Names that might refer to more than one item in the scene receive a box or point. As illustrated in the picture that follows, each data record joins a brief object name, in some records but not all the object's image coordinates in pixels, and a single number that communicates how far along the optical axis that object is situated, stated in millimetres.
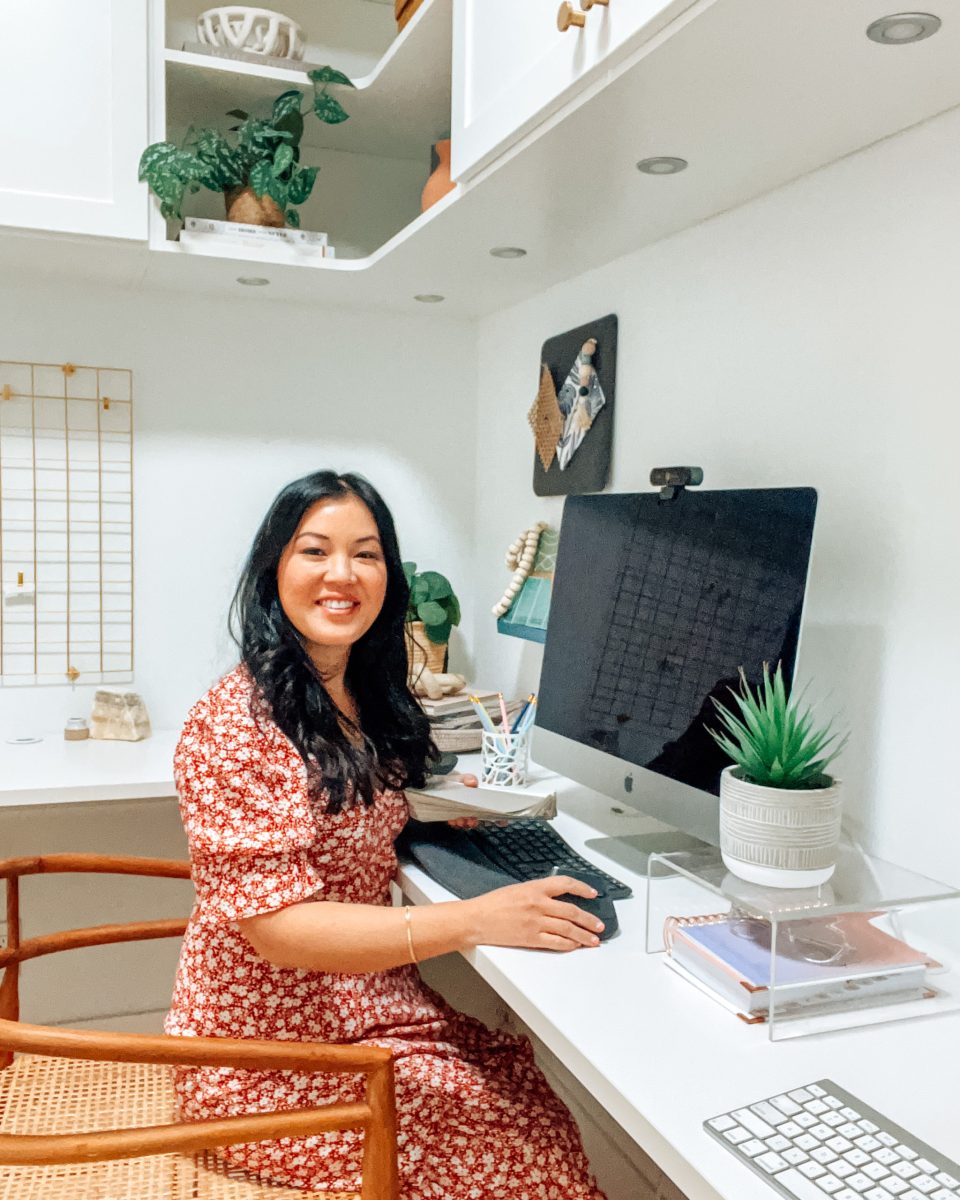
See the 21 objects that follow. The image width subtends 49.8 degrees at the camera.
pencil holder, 1600
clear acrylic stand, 968
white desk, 783
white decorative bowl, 1961
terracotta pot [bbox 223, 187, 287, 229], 2004
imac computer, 1208
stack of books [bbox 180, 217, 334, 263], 1933
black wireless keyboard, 1305
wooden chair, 1006
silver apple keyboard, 704
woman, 1163
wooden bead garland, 2104
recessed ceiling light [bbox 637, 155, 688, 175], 1367
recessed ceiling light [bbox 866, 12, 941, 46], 955
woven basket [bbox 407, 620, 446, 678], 2307
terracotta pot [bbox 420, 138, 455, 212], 1690
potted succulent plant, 1054
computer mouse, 1151
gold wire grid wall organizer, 2189
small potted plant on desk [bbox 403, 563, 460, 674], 2283
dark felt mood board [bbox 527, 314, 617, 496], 1882
